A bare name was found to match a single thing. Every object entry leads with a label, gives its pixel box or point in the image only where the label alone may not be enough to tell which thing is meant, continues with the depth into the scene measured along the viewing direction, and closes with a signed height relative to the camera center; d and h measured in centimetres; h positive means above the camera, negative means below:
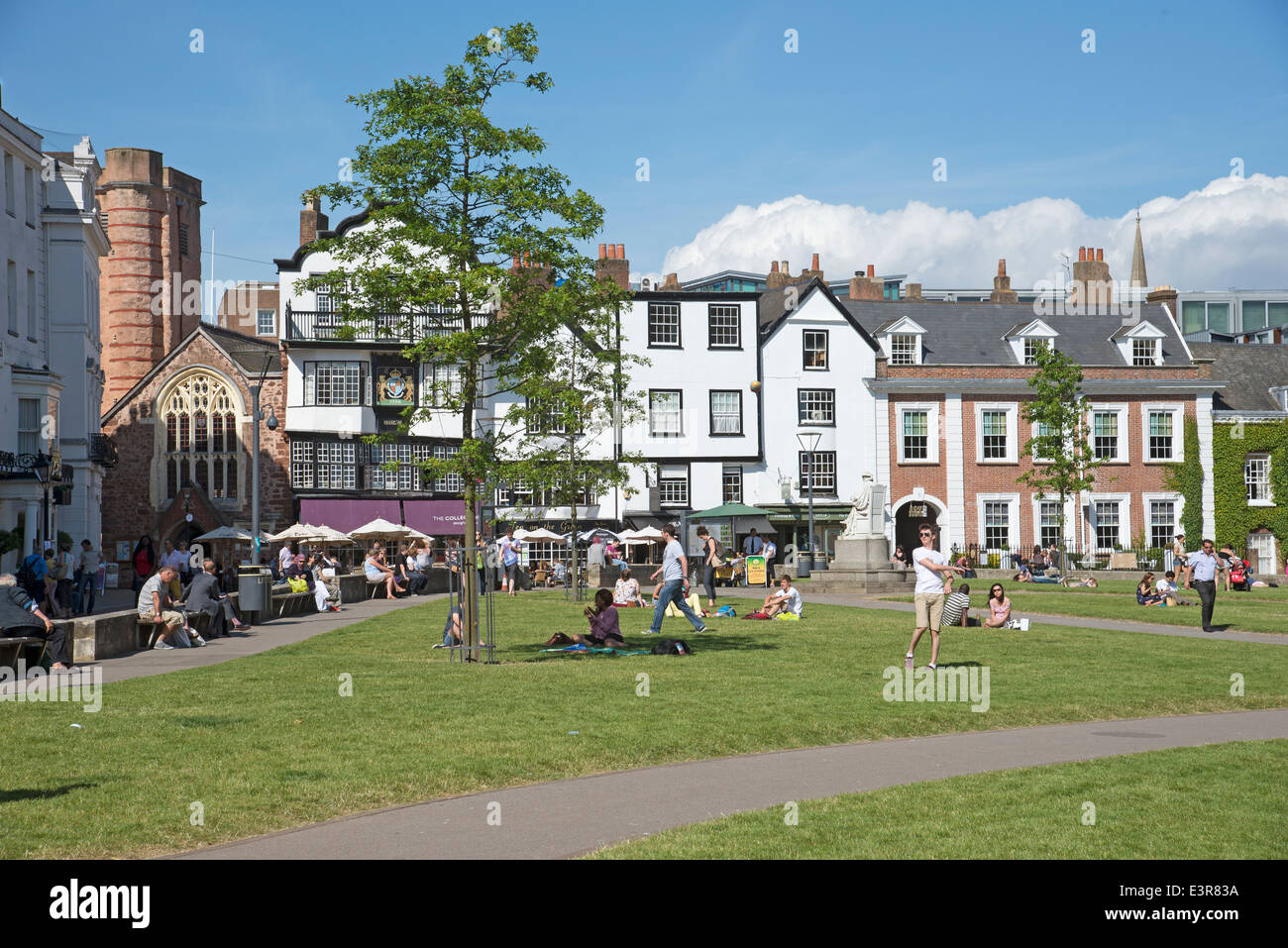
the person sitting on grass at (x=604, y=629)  1911 -190
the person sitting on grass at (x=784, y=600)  2628 -207
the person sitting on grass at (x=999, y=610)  2353 -207
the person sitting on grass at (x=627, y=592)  3133 -221
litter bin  2611 -180
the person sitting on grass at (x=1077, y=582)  4084 -280
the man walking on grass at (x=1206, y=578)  2305 -149
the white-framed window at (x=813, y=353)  5688 +656
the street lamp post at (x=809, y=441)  4384 +214
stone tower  6725 +1283
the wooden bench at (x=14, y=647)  1623 -175
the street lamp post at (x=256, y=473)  4085 +118
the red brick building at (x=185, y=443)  5556 +287
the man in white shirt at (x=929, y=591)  1595 -116
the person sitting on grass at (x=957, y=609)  2425 -210
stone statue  3756 -49
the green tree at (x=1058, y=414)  4266 +279
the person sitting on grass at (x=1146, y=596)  3070 -241
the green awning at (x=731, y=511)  4725 -38
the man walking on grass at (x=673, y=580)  2167 -134
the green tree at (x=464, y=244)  1697 +354
